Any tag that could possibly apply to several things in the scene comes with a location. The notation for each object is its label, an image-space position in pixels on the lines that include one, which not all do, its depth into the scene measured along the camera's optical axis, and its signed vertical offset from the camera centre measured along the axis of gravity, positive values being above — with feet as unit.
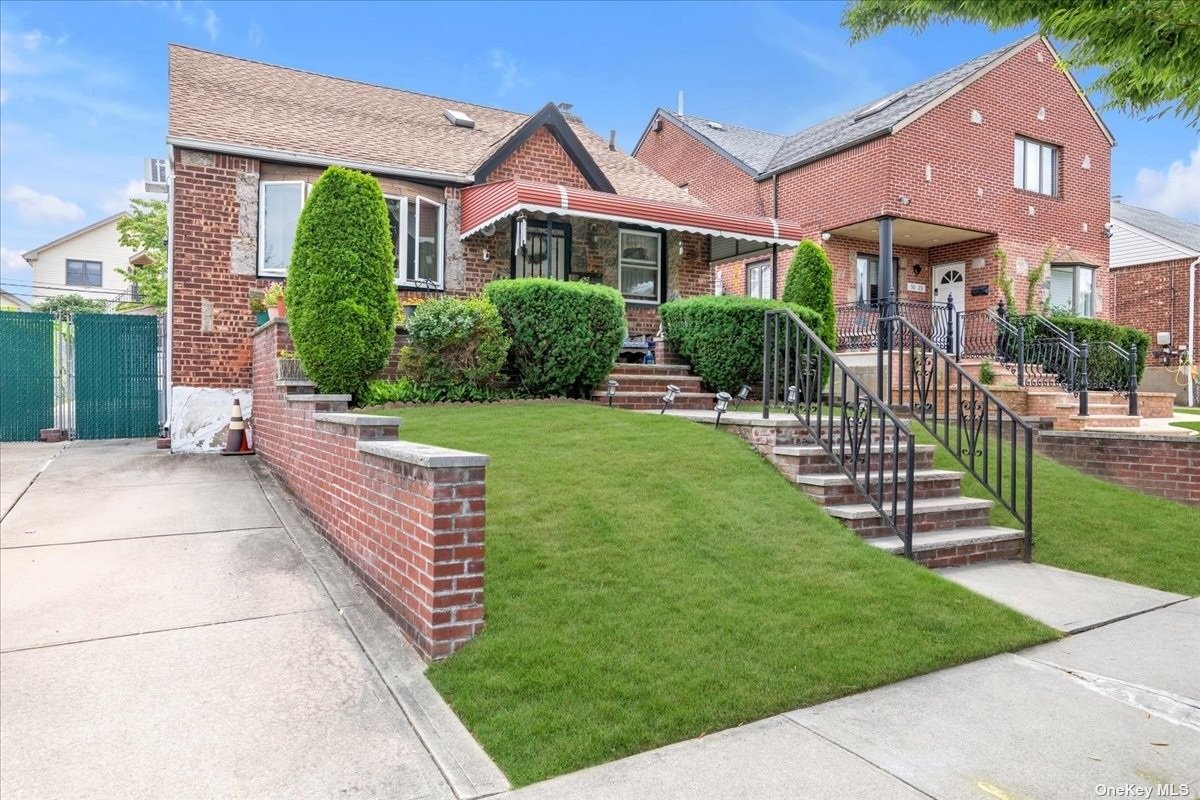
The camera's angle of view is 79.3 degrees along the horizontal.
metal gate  34.04 +0.25
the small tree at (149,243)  69.79 +15.16
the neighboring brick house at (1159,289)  75.95 +11.12
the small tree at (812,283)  38.34 +5.55
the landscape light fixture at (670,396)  26.30 -0.36
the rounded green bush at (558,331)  27.61 +2.10
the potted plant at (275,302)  27.45 +3.15
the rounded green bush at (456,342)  26.53 +1.57
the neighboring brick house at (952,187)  54.39 +16.46
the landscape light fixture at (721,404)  22.38 -0.54
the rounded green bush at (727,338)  30.78 +2.11
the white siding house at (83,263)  119.65 +19.89
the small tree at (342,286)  23.45 +3.23
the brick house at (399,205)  32.12 +9.01
